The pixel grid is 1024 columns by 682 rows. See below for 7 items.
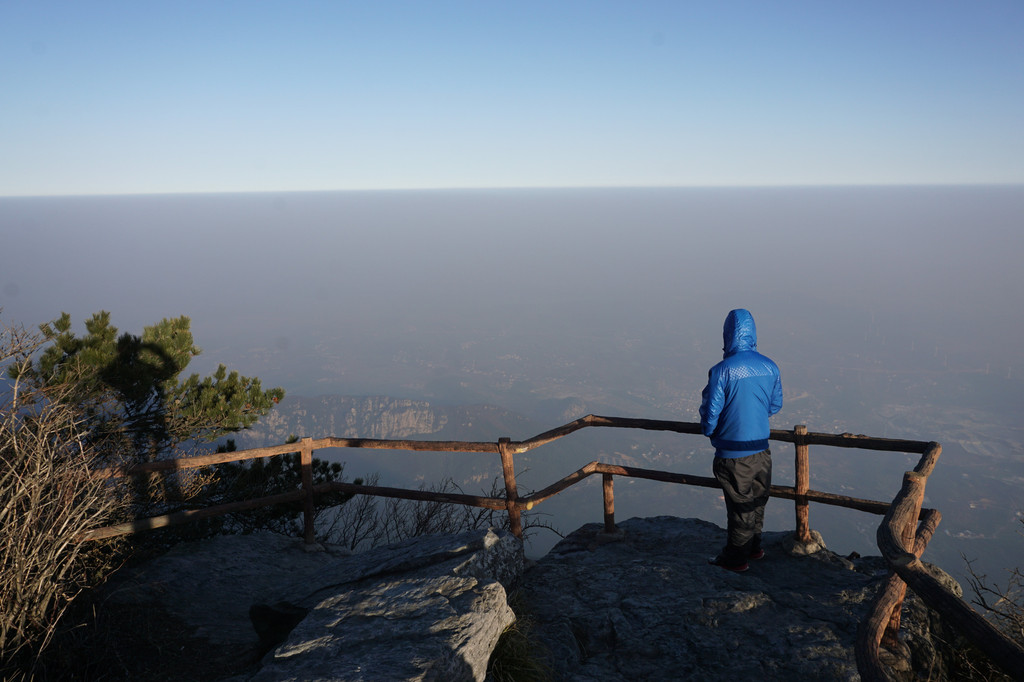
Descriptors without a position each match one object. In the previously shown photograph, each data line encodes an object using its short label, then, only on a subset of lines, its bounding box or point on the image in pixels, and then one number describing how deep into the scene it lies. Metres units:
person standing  4.36
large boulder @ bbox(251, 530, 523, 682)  2.99
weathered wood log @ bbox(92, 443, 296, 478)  4.30
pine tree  9.18
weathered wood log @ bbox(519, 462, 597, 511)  4.71
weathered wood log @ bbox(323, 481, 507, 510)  4.94
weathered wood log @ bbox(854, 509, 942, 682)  2.23
